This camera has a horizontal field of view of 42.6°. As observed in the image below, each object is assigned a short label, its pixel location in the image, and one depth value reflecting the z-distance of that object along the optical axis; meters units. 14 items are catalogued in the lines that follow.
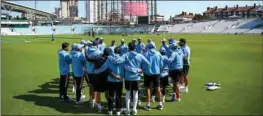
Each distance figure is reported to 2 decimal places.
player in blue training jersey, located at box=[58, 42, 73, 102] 12.11
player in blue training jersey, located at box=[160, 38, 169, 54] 13.68
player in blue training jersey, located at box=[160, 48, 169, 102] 11.71
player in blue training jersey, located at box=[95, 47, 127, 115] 10.23
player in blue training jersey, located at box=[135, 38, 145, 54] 13.99
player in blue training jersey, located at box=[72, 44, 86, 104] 11.77
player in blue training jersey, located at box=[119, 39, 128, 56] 13.46
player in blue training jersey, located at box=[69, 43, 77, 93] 11.85
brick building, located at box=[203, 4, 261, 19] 149.00
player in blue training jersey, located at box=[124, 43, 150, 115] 10.28
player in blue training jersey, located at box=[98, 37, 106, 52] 14.68
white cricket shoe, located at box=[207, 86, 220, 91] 13.92
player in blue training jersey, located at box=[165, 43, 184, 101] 12.12
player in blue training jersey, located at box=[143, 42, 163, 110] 10.90
